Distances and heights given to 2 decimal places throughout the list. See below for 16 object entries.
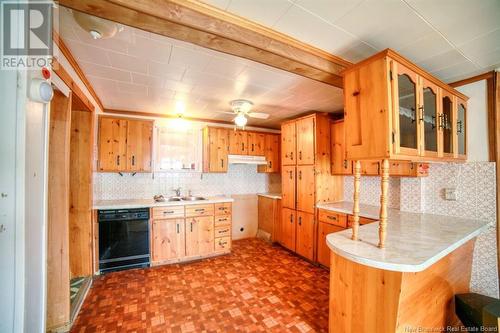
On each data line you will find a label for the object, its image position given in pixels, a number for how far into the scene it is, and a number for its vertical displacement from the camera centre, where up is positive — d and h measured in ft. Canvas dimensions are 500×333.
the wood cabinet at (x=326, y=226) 8.99 -2.73
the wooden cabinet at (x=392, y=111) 4.40 +1.44
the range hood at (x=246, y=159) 12.85 +0.64
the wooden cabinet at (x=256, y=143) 13.62 +1.79
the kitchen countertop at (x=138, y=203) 9.24 -1.73
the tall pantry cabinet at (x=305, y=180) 10.36 -0.65
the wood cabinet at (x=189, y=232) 9.99 -3.40
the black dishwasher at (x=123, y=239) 9.16 -3.32
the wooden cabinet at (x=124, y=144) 10.25 +1.34
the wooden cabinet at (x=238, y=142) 13.03 +1.78
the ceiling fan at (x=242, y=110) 8.98 +2.78
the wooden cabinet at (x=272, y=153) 14.21 +1.15
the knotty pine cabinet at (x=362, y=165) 8.07 +0.13
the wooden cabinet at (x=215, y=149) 12.41 +1.29
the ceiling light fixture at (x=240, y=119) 8.93 +2.25
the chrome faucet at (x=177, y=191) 12.12 -1.36
